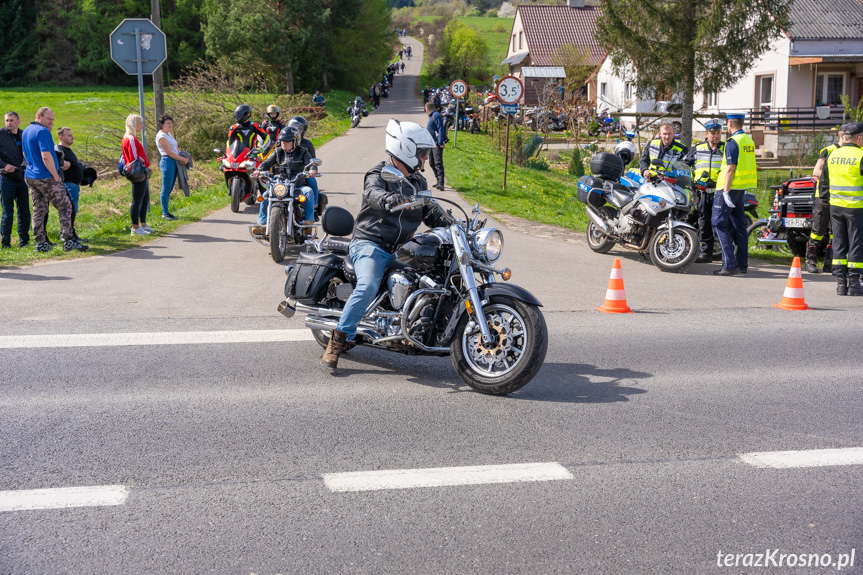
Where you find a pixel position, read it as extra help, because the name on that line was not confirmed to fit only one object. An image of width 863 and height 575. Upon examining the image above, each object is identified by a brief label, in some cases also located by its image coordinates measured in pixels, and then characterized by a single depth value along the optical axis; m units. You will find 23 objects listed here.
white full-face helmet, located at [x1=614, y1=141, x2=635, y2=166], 13.16
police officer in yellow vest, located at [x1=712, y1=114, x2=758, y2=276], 11.42
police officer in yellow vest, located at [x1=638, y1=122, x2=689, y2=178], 12.62
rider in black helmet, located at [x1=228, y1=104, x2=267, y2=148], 16.12
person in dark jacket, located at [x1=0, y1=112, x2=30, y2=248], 11.66
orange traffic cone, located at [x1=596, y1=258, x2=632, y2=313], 9.05
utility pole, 18.99
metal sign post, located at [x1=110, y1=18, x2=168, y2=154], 14.34
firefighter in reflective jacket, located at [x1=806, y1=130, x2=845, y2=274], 11.47
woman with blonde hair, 13.05
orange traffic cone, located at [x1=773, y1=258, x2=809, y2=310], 9.38
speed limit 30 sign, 29.58
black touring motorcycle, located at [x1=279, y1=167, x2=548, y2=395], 5.81
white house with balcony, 35.22
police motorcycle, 11.64
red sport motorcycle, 16.11
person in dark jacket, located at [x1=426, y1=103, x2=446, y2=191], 19.56
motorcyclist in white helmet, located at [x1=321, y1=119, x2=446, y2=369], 6.12
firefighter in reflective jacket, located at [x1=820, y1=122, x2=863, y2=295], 10.16
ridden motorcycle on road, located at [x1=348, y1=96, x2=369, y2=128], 43.88
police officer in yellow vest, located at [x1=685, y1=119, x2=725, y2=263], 12.23
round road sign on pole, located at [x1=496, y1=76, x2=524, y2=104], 18.31
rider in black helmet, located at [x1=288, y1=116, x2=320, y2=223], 12.11
